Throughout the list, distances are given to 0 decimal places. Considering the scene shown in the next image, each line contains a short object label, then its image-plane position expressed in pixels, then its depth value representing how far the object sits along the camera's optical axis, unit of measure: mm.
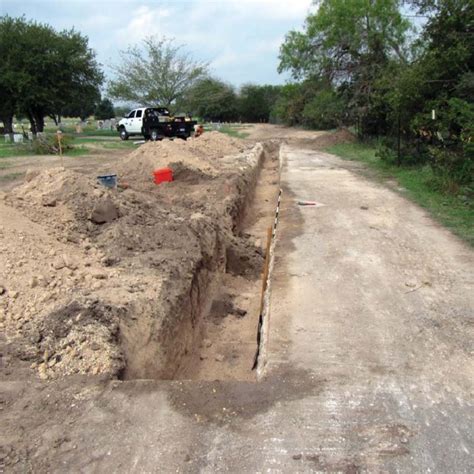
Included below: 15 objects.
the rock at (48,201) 7176
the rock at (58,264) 5305
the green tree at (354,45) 27938
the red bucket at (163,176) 12719
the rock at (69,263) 5445
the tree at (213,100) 39312
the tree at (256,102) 64750
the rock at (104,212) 7070
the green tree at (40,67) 28656
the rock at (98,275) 5359
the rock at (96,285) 5109
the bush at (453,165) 11766
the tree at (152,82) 36594
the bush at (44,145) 21672
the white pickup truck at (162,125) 27484
